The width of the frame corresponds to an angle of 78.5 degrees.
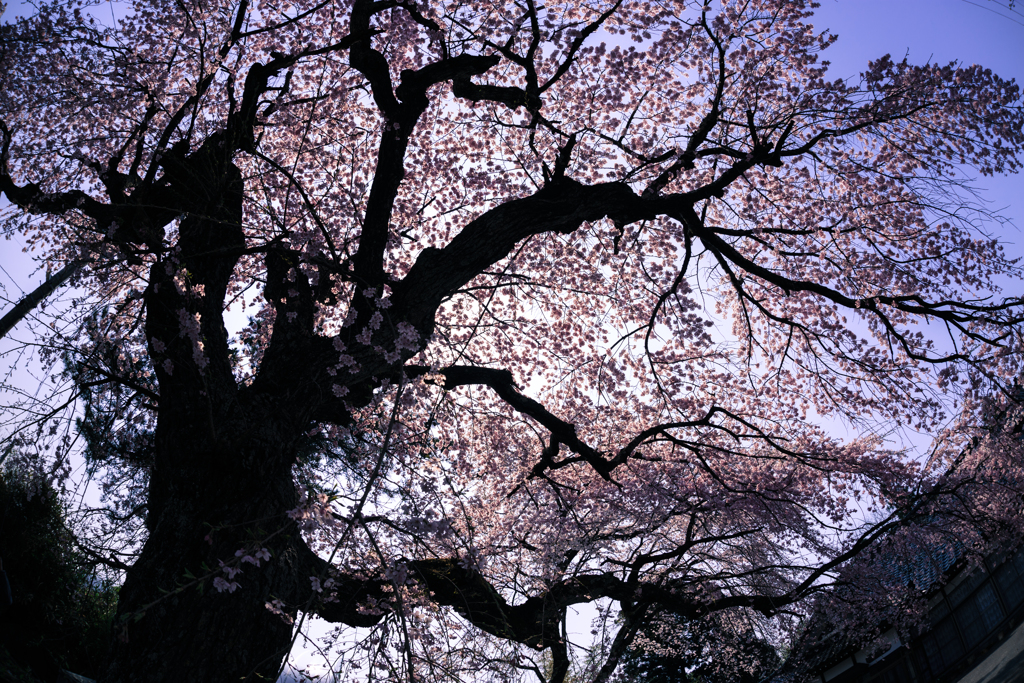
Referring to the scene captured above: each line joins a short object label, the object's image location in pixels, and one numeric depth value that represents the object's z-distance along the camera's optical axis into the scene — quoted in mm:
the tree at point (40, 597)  10164
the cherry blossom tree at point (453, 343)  4375
